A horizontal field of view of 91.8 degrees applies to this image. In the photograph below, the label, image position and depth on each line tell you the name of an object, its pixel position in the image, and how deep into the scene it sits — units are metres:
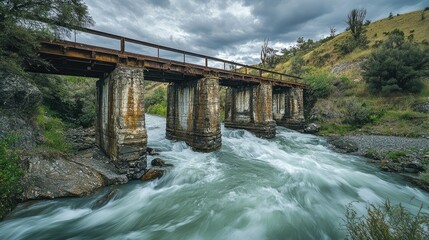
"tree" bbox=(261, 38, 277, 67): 55.59
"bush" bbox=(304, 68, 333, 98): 28.27
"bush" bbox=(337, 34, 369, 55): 41.16
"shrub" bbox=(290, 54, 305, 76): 41.61
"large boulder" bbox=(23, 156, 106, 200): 7.23
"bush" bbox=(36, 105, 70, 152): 10.41
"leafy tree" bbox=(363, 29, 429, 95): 22.45
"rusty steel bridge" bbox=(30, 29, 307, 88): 9.28
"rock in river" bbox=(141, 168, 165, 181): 9.97
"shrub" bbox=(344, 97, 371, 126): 22.03
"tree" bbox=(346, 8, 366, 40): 43.97
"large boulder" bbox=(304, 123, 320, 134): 23.61
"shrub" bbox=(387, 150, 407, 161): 12.71
